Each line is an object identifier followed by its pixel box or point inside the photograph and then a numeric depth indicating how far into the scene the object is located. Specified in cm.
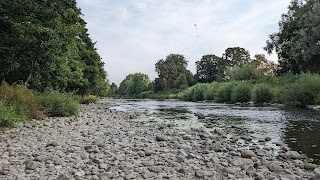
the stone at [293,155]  646
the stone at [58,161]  507
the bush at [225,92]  3722
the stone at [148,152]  615
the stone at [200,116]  1541
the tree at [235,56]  8061
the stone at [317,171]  514
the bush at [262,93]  2944
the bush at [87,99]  3135
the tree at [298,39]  3148
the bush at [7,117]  831
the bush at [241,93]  3343
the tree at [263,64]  5672
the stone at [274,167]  539
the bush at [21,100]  1043
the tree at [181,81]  7921
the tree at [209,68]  8107
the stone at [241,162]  569
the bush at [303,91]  2239
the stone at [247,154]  635
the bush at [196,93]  4772
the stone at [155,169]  496
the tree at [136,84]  10126
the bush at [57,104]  1314
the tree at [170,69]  8914
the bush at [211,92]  4239
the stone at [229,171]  508
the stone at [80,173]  455
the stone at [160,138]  814
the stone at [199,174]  482
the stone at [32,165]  472
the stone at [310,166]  552
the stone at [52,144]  658
